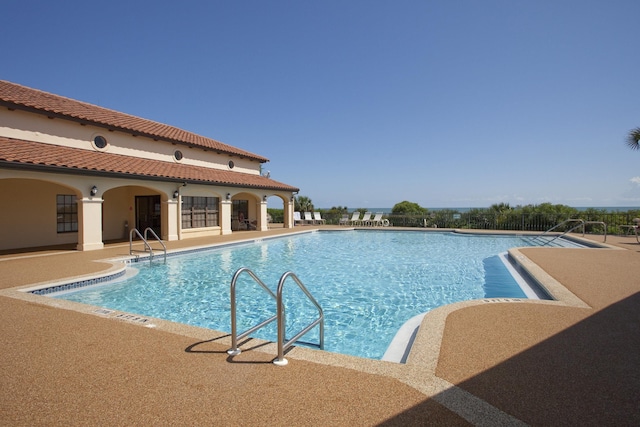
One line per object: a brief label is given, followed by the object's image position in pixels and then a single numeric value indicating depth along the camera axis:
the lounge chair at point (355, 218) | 27.44
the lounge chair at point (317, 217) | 27.95
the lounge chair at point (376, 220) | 26.54
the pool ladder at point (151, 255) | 10.57
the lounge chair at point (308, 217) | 27.58
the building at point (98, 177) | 11.65
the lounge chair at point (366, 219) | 27.03
